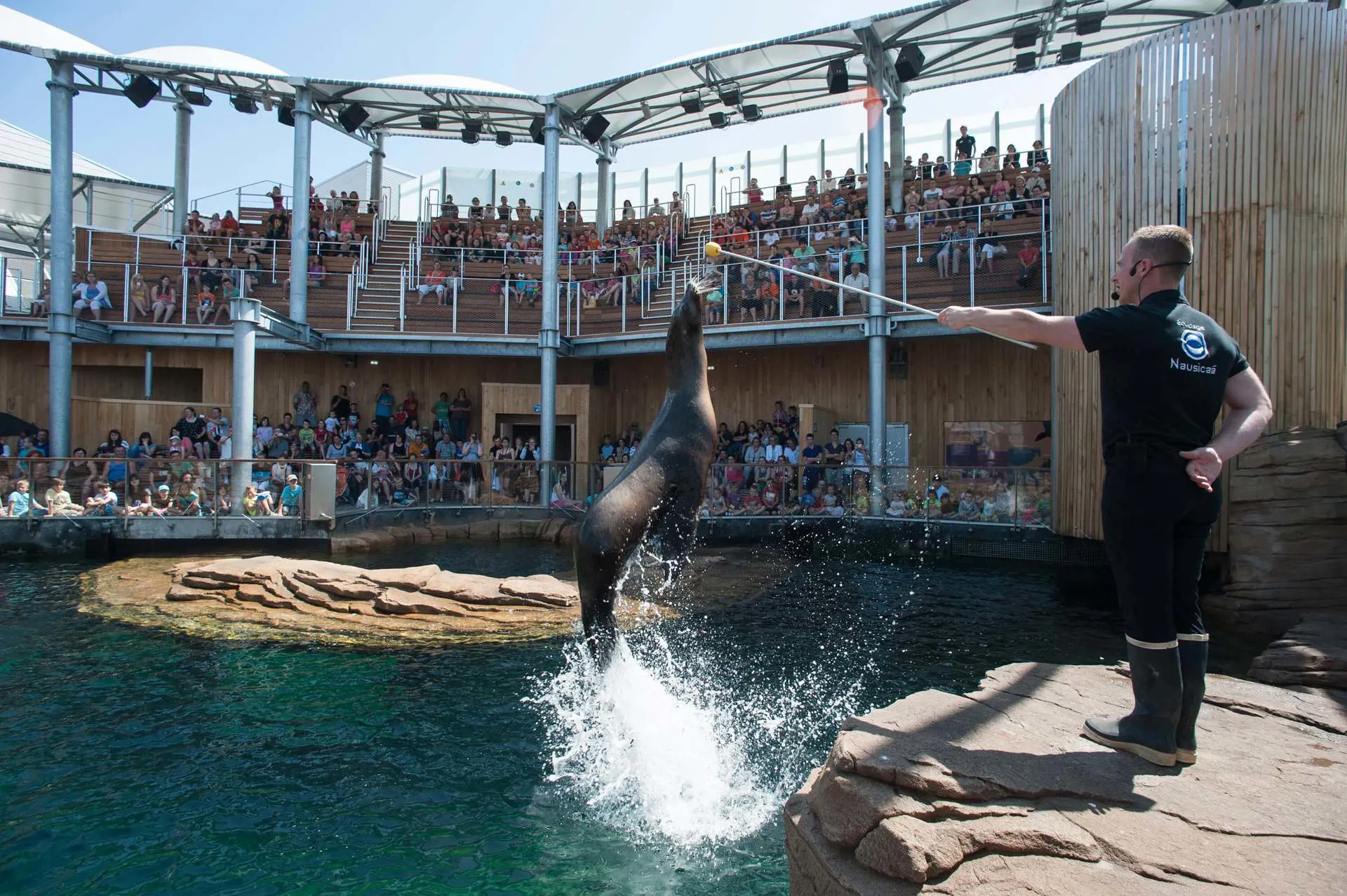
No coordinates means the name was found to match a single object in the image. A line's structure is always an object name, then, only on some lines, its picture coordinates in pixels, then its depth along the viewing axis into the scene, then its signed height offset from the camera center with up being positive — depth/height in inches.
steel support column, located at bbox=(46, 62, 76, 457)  663.1 +117.5
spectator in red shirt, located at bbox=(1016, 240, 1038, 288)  561.9 +129.0
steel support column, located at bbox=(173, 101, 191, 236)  823.1 +274.1
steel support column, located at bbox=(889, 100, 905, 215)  763.4 +274.0
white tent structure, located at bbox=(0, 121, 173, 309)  977.5 +288.0
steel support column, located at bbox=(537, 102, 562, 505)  693.9 +130.9
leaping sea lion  166.4 -6.5
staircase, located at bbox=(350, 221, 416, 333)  722.2 +137.0
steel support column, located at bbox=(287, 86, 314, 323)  688.4 +170.2
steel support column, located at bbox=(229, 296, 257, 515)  562.3 +46.7
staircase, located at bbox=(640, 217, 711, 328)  666.2 +136.8
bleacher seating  646.5 +142.4
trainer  111.4 +1.7
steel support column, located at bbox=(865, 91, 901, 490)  598.9 +107.2
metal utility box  509.4 -22.6
